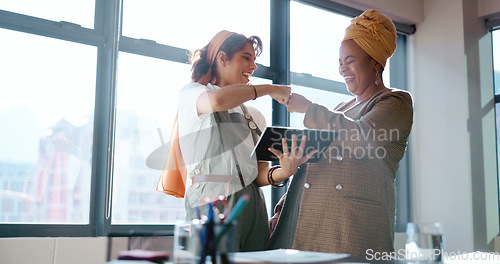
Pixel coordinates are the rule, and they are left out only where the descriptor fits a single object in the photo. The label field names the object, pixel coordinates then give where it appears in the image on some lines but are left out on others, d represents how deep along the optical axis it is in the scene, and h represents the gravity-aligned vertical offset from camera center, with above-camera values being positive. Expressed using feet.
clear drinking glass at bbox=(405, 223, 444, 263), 3.41 -0.29
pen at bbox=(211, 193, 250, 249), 2.80 -0.15
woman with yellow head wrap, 5.29 +0.12
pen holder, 2.84 -0.26
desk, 3.05 -0.43
